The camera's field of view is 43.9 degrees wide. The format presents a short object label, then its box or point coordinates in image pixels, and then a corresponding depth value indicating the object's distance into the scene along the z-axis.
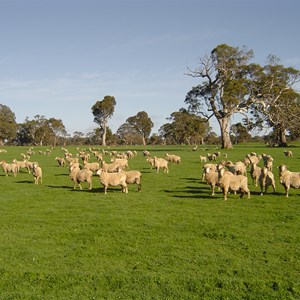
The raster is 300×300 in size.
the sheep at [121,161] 31.28
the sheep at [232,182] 17.62
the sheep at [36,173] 25.58
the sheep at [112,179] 19.70
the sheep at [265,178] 18.72
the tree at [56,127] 135.75
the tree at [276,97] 64.38
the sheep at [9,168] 30.81
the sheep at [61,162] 39.25
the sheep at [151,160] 33.41
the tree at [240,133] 125.58
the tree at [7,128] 115.20
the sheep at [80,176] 21.86
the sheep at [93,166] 28.55
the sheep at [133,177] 20.36
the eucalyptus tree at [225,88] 63.75
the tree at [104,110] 120.62
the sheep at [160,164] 30.83
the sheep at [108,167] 26.07
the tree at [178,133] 115.62
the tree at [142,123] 141.00
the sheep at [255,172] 21.78
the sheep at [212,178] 18.95
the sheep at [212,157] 39.97
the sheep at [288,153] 42.38
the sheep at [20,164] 32.82
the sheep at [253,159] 28.90
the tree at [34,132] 129.62
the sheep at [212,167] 23.16
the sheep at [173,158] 38.39
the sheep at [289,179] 17.69
